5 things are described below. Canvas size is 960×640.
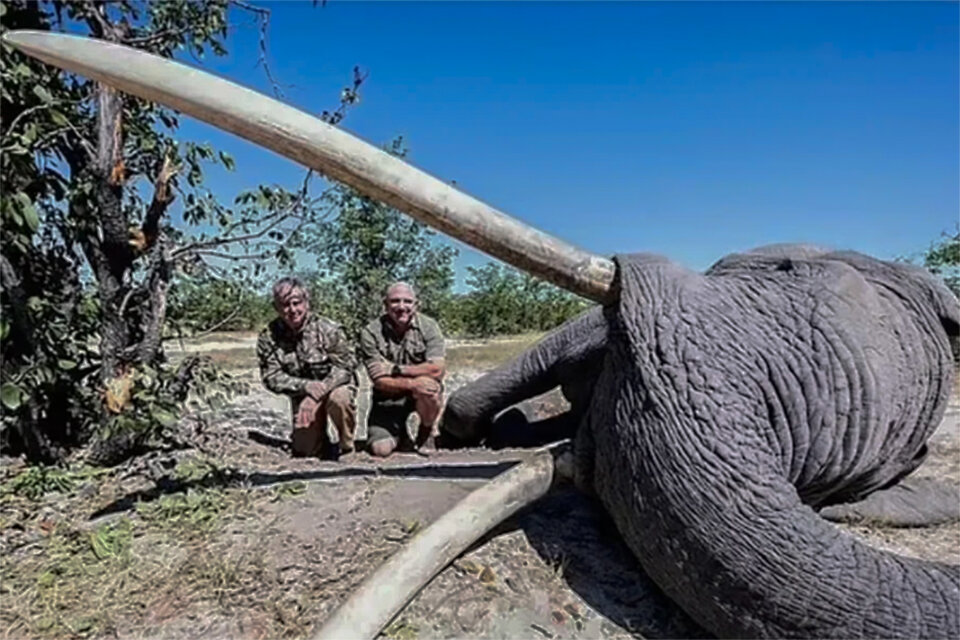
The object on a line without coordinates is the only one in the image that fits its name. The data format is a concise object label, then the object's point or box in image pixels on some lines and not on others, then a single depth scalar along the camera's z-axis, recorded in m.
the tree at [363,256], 11.07
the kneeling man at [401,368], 4.40
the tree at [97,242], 3.76
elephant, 2.21
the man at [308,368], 4.30
